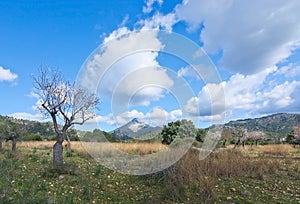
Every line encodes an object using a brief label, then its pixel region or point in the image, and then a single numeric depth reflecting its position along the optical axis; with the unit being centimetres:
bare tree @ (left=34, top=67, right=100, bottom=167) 536
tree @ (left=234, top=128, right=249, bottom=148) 2057
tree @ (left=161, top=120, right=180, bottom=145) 1157
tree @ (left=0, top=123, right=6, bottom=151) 943
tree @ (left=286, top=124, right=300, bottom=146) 1859
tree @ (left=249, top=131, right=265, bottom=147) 2326
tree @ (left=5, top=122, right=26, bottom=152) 816
